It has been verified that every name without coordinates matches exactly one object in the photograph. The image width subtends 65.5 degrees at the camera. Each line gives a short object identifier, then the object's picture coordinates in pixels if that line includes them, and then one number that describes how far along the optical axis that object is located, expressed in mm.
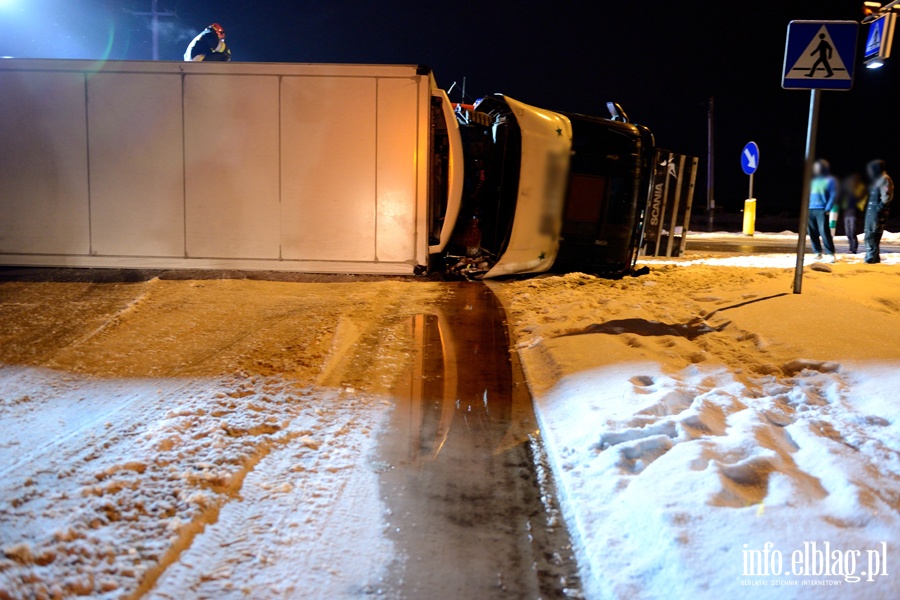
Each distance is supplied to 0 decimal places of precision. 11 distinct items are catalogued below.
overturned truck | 9258
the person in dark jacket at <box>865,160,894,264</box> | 11359
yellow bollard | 21478
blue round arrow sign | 17922
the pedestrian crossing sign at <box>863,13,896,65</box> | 12992
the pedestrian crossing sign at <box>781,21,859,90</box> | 6703
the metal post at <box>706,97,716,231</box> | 26452
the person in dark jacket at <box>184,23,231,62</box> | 10500
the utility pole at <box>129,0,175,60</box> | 20047
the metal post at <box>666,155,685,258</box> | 13006
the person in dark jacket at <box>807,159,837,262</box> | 11552
